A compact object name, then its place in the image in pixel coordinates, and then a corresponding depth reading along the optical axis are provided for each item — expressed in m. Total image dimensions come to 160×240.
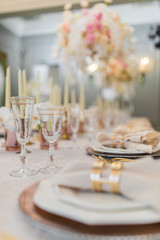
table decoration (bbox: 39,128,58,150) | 1.20
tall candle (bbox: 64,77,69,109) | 1.37
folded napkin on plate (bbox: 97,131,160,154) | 1.00
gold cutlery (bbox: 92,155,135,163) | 0.81
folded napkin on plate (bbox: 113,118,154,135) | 1.36
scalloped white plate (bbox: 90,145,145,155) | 0.96
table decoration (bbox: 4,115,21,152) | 1.16
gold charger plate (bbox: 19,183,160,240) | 0.36
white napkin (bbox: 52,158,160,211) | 0.42
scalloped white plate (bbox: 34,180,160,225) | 0.38
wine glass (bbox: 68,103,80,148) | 1.24
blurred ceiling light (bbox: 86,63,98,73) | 2.90
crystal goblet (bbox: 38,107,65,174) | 0.78
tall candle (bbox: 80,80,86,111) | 1.82
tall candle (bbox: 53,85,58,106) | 1.51
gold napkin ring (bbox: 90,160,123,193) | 0.44
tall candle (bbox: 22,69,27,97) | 1.10
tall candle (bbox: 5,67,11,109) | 1.08
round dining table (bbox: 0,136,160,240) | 0.38
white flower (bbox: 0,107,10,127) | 0.96
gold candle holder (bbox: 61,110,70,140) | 1.61
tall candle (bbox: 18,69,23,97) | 1.05
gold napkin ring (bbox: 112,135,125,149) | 1.02
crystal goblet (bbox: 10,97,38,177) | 0.76
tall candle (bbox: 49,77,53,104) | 1.42
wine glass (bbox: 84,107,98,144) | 1.39
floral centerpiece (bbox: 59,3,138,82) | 2.08
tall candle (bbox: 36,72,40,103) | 1.21
